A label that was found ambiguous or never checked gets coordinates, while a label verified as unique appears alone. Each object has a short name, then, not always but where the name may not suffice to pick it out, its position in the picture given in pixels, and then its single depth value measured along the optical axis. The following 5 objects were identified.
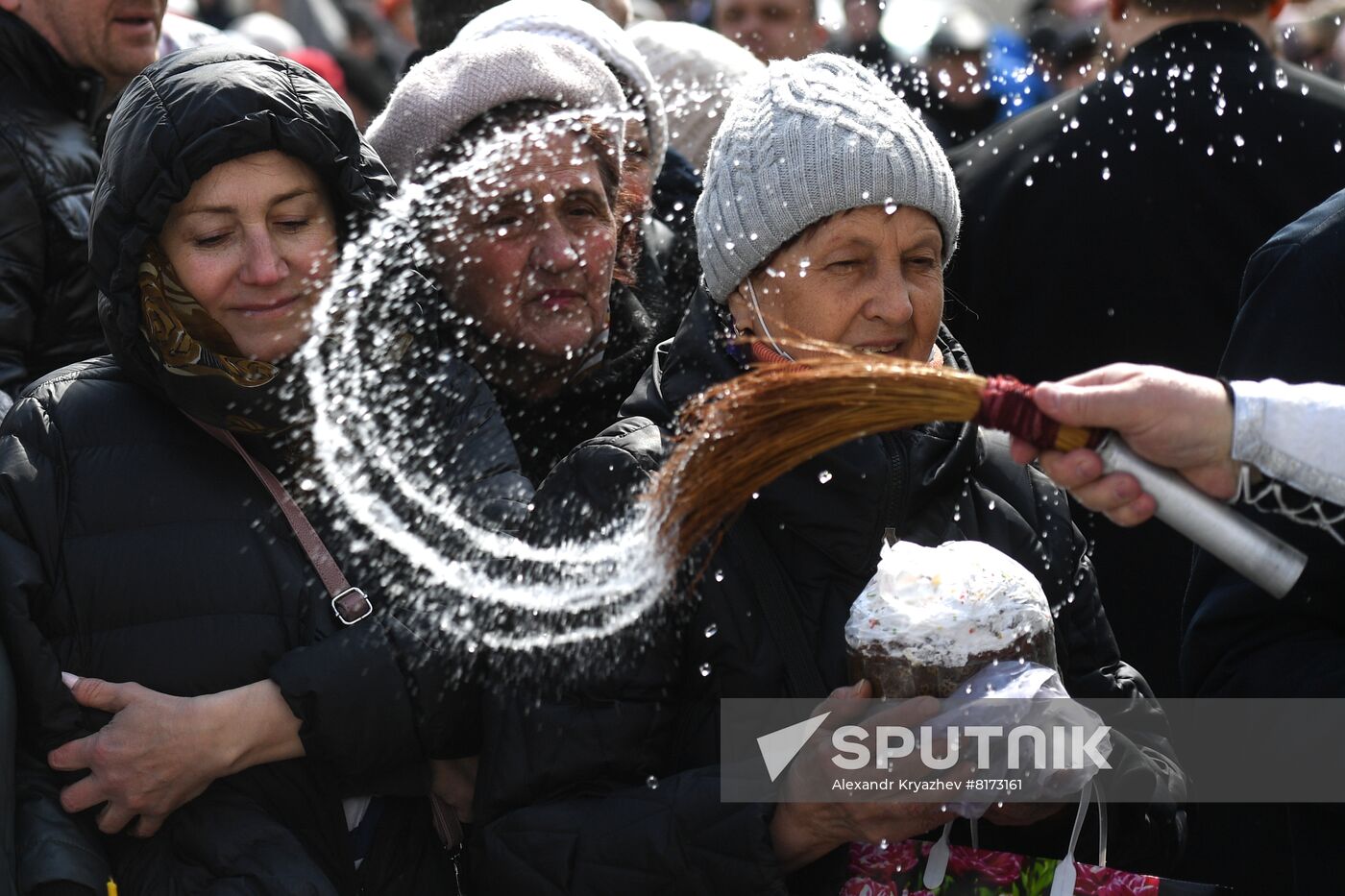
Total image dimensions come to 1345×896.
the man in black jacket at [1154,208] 7.50
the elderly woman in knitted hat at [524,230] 6.55
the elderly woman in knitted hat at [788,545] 4.92
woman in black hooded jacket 5.13
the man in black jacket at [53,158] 6.60
